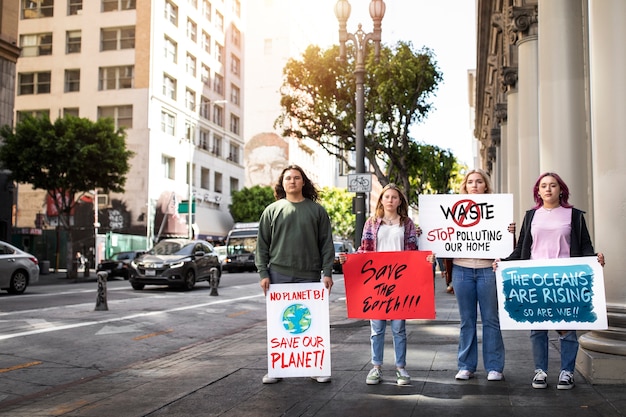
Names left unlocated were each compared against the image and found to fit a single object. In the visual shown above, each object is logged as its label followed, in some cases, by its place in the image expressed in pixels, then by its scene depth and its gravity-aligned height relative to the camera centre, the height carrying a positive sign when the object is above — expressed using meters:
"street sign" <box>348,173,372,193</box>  13.28 +1.36
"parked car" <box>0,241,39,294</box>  19.48 -0.62
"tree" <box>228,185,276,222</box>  65.06 +4.47
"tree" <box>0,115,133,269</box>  31.09 +4.53
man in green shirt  6.33 +0.09
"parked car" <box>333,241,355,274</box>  41.36 +0.10
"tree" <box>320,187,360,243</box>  95.69 +6.03
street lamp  13.77 +4.37
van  40.56 +0.09
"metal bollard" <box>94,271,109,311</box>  14.34 -1.00
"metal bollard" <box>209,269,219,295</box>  20.22 -0.97
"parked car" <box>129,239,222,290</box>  21.17 -0.54
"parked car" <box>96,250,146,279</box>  32.81 -0.88
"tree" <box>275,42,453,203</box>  24.23 +5.97
